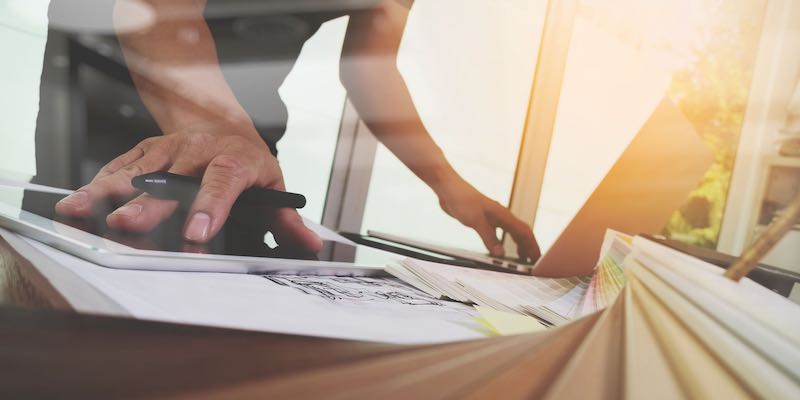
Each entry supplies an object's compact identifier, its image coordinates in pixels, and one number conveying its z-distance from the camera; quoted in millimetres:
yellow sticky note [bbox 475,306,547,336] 277
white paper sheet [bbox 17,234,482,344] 193
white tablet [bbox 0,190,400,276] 286
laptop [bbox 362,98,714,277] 825
